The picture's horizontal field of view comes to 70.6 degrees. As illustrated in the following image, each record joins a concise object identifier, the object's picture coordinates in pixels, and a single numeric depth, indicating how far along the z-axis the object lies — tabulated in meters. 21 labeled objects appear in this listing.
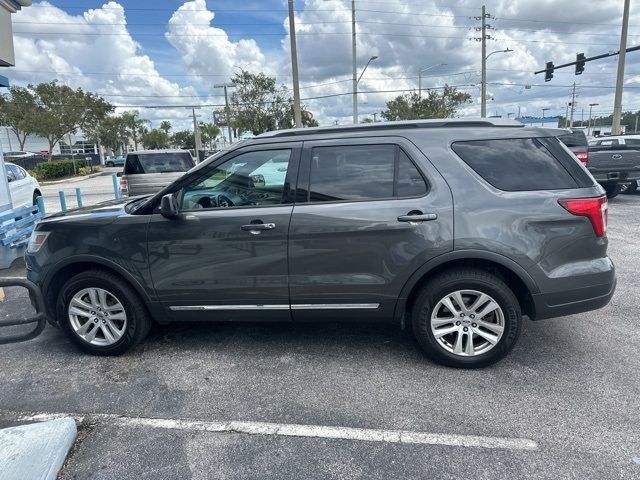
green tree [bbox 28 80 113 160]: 34.66
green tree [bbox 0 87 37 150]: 35.31
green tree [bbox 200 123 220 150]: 83.75
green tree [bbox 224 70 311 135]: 31.81
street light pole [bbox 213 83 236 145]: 32.80
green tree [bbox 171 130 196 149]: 89.00
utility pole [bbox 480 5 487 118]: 30.80
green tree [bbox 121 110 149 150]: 71.69
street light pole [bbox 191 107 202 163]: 36.27
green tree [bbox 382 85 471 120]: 40.00
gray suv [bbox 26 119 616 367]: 3.34
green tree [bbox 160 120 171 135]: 92.56
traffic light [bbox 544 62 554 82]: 25.55
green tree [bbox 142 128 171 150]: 83.00
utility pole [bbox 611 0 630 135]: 22.56
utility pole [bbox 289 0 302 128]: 17.33
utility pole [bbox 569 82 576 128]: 69.88
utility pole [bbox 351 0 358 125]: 22.84
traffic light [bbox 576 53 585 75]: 22.85
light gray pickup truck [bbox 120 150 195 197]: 10.91
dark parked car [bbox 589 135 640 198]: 11.17
